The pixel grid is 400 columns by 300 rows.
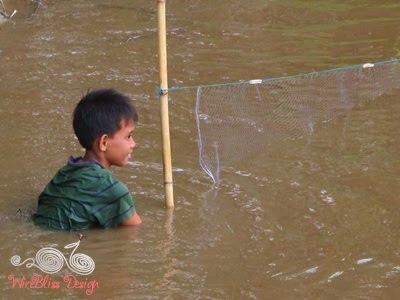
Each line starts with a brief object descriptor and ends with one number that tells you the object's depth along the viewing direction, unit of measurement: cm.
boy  985
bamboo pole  1011
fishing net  1157
